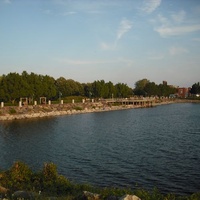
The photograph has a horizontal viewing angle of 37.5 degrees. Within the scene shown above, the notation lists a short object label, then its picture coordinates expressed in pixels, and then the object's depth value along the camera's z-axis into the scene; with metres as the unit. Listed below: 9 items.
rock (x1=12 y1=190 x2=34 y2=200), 13.68
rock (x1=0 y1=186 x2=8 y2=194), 15.42
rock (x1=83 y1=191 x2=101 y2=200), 12.86
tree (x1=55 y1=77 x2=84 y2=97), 140.84
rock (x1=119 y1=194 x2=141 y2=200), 11.93
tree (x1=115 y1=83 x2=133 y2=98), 154.94
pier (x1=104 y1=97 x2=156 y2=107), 131.55
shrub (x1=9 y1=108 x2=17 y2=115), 76.88
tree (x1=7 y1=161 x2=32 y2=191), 17.66
